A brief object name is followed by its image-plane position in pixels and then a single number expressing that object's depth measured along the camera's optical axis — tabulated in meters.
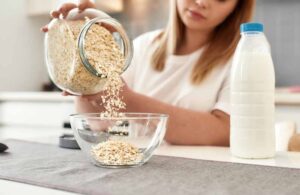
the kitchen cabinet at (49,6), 2.62
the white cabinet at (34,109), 2.24
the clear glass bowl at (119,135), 0.73
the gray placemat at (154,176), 0.56
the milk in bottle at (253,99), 0.80
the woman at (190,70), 1.11
